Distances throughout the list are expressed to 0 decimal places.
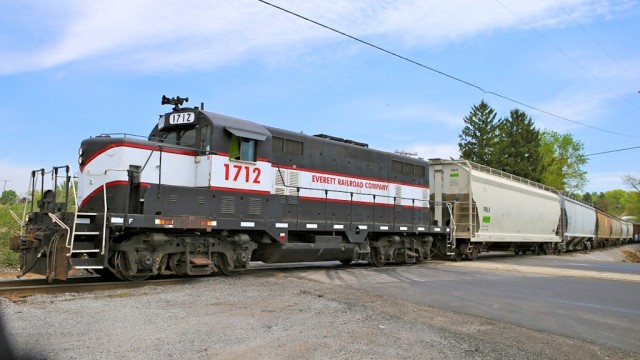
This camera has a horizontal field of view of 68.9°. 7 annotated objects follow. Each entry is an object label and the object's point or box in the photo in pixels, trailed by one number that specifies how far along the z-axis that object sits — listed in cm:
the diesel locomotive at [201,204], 905
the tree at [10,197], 1821
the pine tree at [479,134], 6072
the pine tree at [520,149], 5744
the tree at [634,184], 6800
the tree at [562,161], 6249
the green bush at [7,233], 1412
